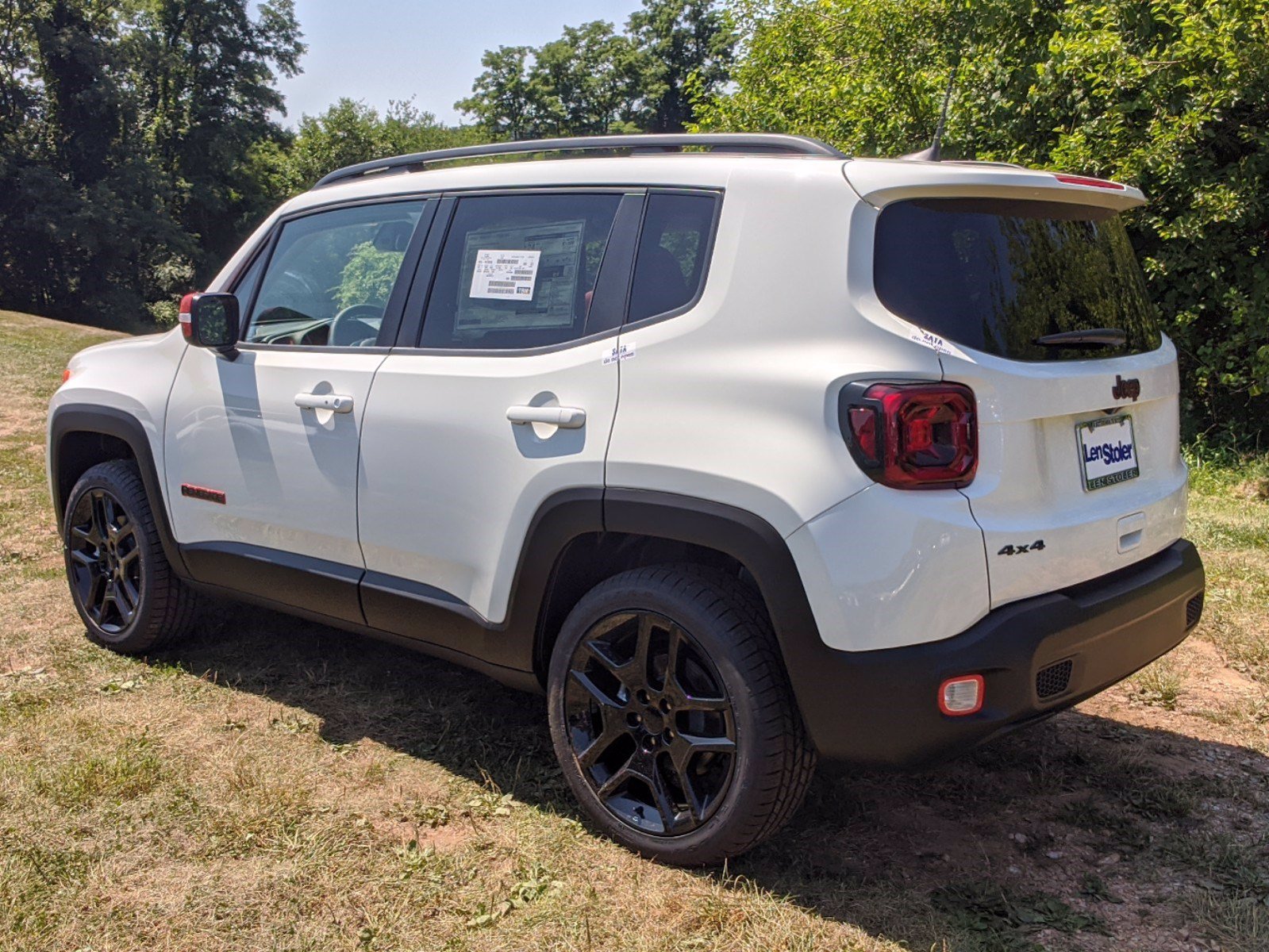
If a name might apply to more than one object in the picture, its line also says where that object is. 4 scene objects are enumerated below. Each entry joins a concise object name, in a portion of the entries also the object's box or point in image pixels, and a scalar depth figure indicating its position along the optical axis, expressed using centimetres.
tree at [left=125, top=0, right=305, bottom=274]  4603
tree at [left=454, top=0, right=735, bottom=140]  6278
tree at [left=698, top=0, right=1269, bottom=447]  768
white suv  260
